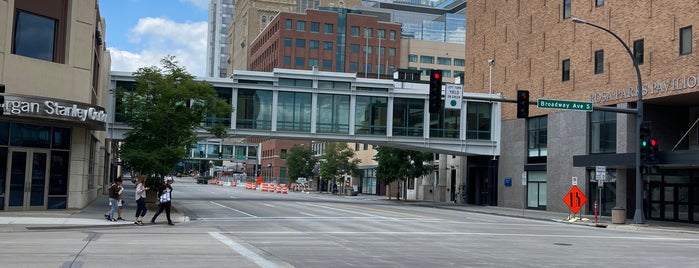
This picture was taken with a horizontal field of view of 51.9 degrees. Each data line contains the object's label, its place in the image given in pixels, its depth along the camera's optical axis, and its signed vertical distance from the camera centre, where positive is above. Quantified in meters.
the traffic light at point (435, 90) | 24.48 +2.96
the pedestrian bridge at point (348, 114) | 50.56 +4.43
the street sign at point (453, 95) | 27.81 +3.22
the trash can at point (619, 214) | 32.69 -1.37
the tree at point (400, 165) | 59.31 +0.95
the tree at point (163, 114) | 32.94 +2.53
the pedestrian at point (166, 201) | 24.89 -1.16
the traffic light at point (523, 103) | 27.45 +2.95
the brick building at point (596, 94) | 35.12 +4.86
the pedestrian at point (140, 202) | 24.46 -1.21
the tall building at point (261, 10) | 160.12 +36.63
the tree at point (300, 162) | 98.94 +1.48
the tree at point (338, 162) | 82.19 +1.36
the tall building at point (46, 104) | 26.38 +2.14
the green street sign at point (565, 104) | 29.50 +3.22
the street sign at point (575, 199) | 33.94 -0.80
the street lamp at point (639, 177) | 31.66 +0.33
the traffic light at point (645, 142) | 30.88 +1.84
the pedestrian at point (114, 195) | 25.30 -1.04
